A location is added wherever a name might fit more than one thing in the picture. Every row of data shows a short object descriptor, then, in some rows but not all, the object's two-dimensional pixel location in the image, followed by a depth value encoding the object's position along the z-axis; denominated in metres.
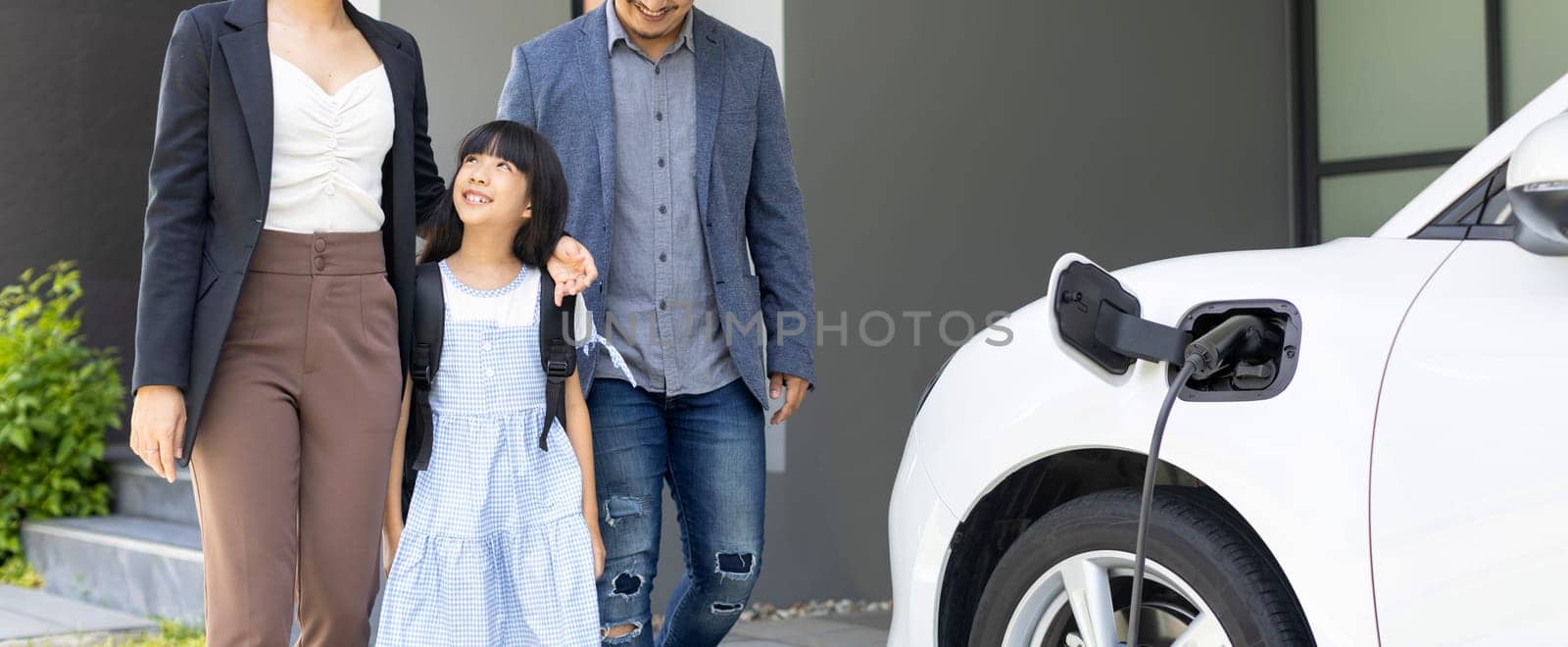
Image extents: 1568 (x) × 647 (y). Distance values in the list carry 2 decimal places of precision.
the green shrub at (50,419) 6.59
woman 2.61
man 3.27
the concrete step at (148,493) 6.40
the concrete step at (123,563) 5.54
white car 1.98
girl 2.86
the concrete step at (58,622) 5.23
